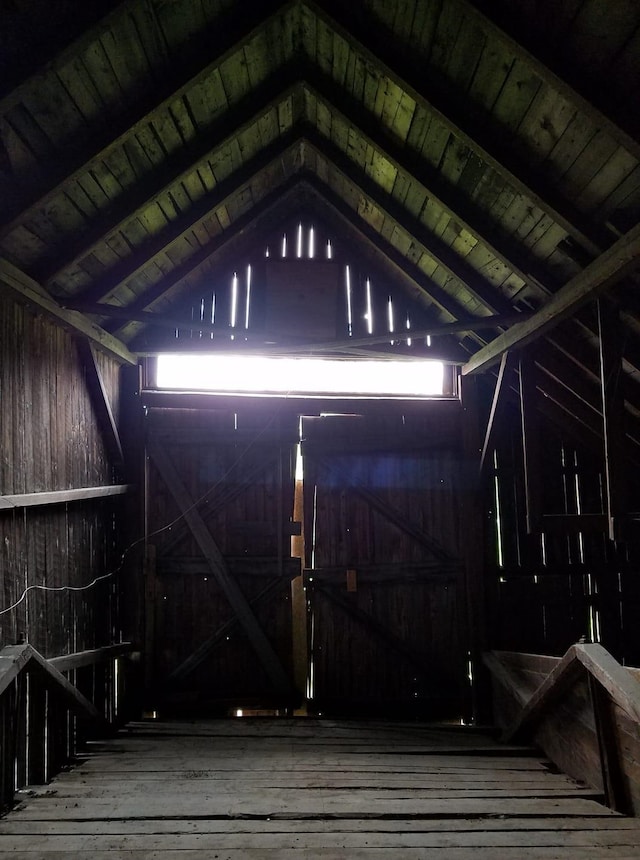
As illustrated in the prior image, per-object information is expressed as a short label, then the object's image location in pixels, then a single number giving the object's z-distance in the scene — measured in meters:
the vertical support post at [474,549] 6.13
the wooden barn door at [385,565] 6.22
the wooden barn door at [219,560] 6.10
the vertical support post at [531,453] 5.03
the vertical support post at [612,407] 3.95
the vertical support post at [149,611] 5.99
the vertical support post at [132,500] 6.00
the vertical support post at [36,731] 3.42
